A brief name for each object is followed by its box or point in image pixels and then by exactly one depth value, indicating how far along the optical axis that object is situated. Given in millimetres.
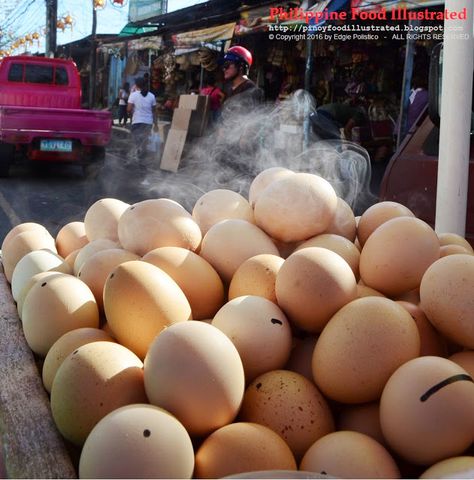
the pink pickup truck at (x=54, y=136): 11039
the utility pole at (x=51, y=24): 22734
